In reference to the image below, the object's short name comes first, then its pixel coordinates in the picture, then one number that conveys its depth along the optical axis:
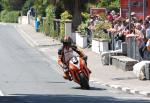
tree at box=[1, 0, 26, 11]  84.06
